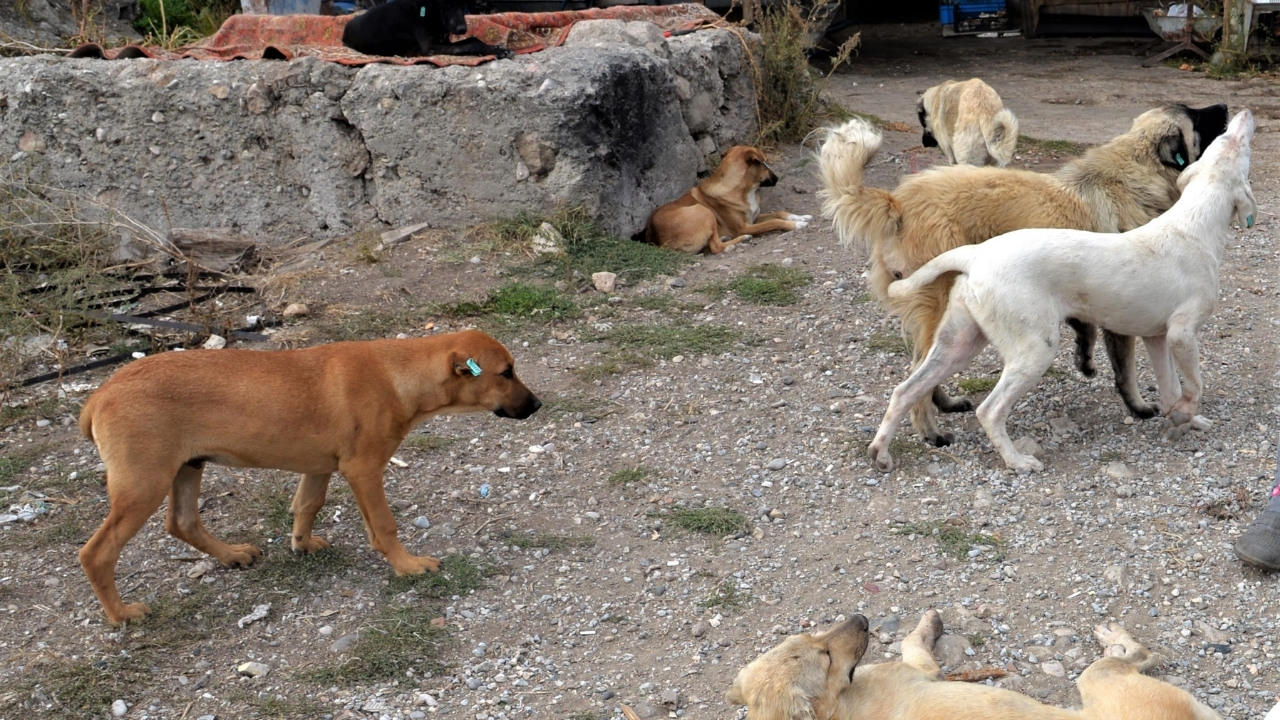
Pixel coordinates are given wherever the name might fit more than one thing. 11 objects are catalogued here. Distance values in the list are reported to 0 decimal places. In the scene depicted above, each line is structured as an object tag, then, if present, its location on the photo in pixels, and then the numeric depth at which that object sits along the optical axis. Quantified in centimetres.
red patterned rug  840
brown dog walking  407
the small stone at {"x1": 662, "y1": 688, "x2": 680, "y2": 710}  371
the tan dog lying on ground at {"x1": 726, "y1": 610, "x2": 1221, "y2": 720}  306
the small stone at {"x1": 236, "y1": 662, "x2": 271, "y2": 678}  400
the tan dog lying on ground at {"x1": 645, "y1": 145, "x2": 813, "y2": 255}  820
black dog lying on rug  841
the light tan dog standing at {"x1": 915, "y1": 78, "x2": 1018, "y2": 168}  816
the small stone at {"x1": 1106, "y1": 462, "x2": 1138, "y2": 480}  475
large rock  769
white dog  469
